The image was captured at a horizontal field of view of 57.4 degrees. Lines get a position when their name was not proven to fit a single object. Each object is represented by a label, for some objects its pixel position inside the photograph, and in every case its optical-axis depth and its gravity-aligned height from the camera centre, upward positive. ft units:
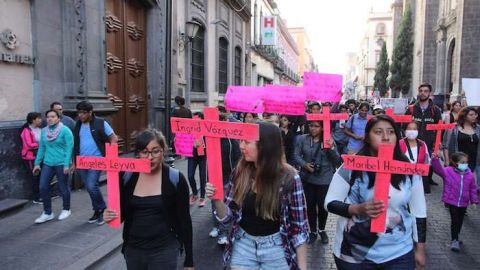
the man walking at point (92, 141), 20.71 -1.94
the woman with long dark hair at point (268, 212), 9.03 -2.29
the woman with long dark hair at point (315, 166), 18.48 -2.72
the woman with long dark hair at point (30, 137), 23.76 -2.01
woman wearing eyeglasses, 9.84 -2.56
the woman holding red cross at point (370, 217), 8.89 -2.41
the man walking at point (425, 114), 24.41 -0.69
